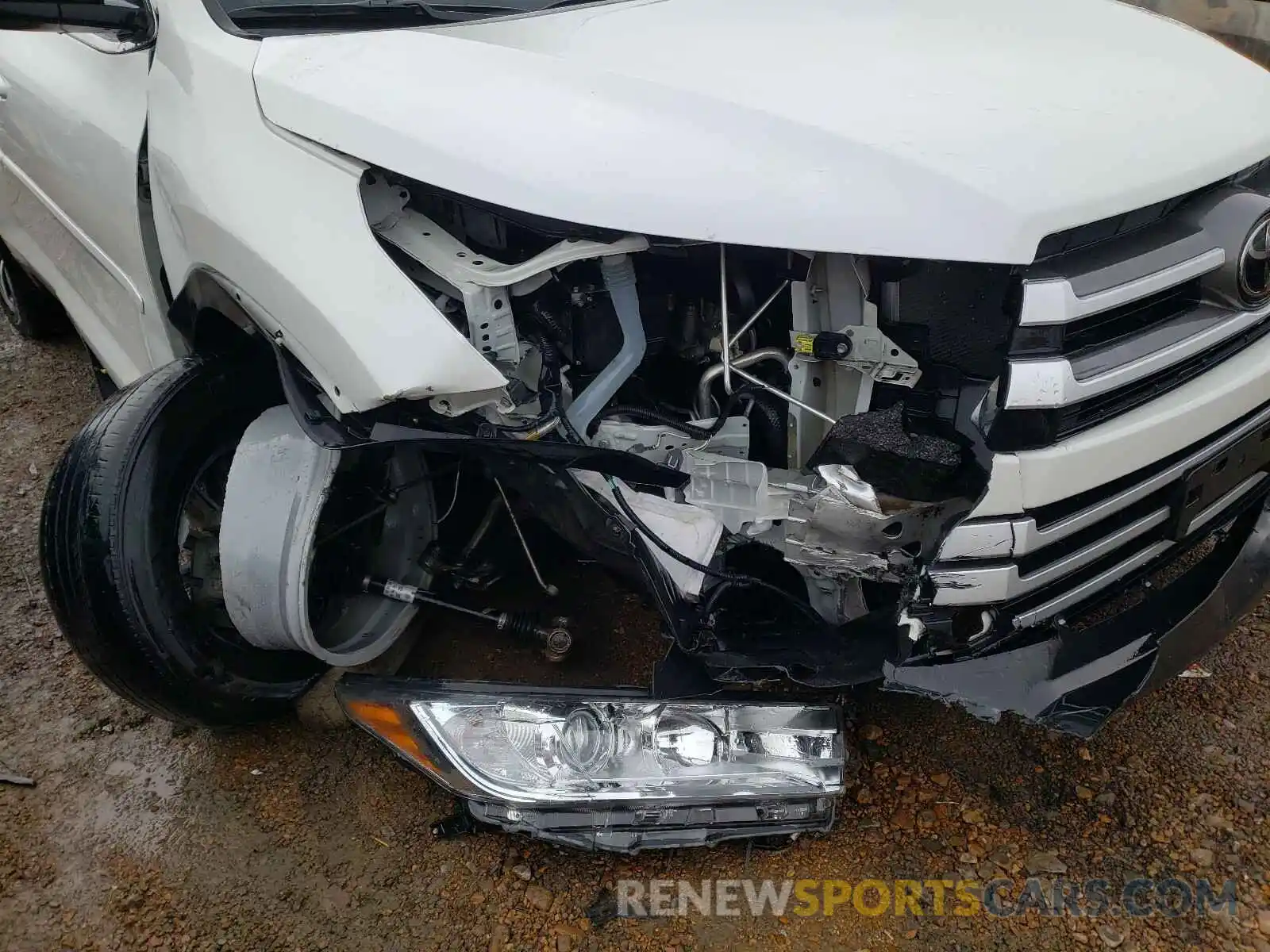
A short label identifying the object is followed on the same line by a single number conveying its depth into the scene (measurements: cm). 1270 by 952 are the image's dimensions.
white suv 164
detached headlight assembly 187
